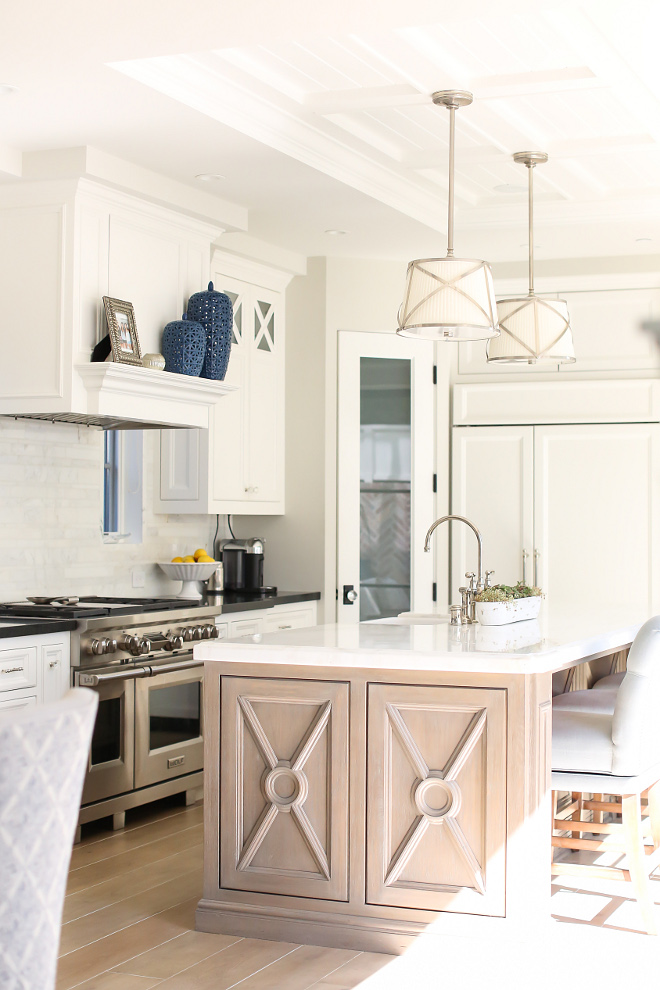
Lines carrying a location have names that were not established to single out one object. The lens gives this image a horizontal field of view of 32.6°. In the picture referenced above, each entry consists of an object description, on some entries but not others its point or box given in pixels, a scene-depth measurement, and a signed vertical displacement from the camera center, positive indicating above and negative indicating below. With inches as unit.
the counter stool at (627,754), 130.1 -28.1
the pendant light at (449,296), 143.6 +28.0
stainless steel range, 170.4 -28.8
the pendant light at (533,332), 182.4 +29.8
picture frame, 171.9 +28.1
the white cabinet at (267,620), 208.2 -20.6
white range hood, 170.6 +33.6
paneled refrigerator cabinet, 240.7 +2.0
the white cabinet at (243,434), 220.4 +16.0
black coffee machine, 230.2 -11.1
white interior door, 240.1 +8.7
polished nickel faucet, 158.9 -11.2
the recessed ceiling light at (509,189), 211.3 +61.8
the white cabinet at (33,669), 157.2 -22.5
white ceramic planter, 150.7 -13.0
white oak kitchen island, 122.1 -30.4
